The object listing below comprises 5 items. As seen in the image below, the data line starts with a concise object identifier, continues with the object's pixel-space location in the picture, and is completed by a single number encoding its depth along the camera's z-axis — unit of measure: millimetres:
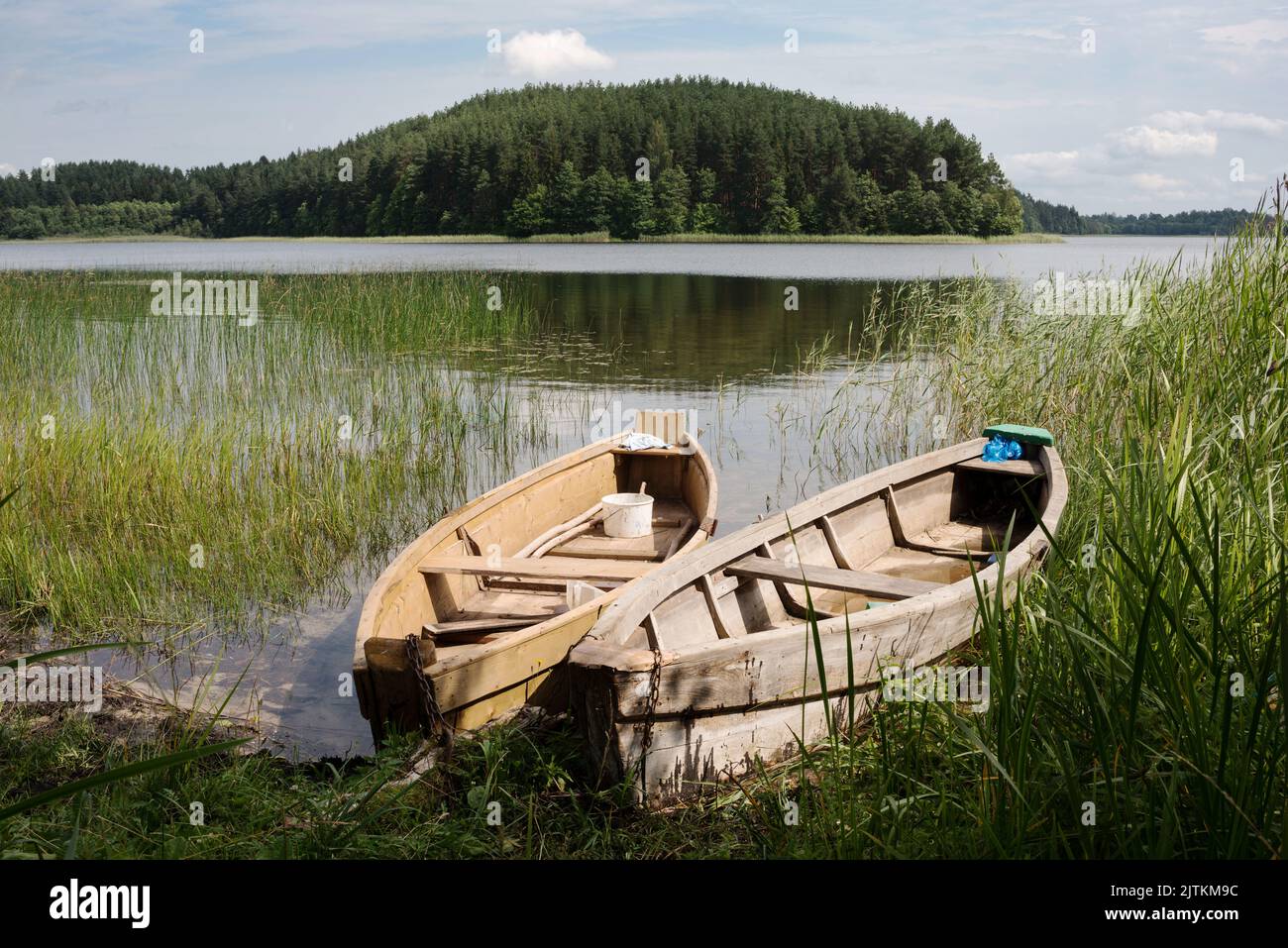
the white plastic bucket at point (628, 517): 6824
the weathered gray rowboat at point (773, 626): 3471
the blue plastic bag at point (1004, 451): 6863
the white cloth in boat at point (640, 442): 7775
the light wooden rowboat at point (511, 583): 3971
